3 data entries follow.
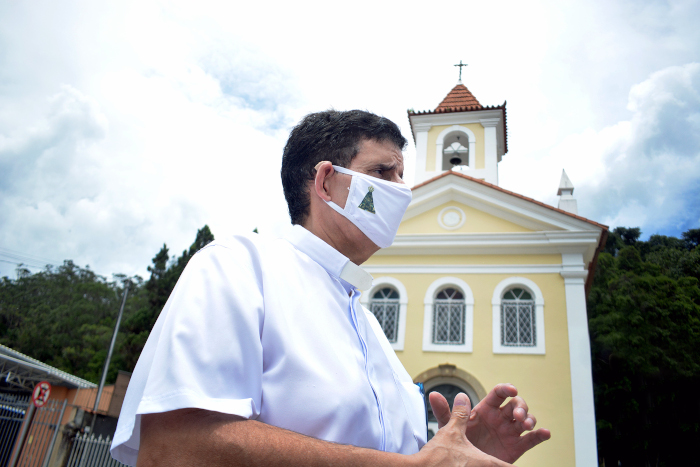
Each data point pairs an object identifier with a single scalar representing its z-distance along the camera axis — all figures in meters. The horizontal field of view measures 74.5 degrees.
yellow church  9.52
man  0.87
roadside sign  8.63
